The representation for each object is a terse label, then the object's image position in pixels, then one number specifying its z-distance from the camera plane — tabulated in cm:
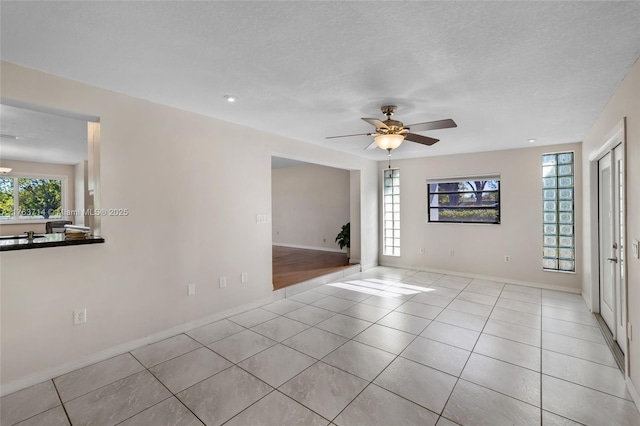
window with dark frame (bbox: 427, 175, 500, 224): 565
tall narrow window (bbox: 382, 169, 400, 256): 681
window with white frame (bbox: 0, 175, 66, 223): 667
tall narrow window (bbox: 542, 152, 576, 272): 496
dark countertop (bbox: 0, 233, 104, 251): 228
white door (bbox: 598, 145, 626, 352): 299
